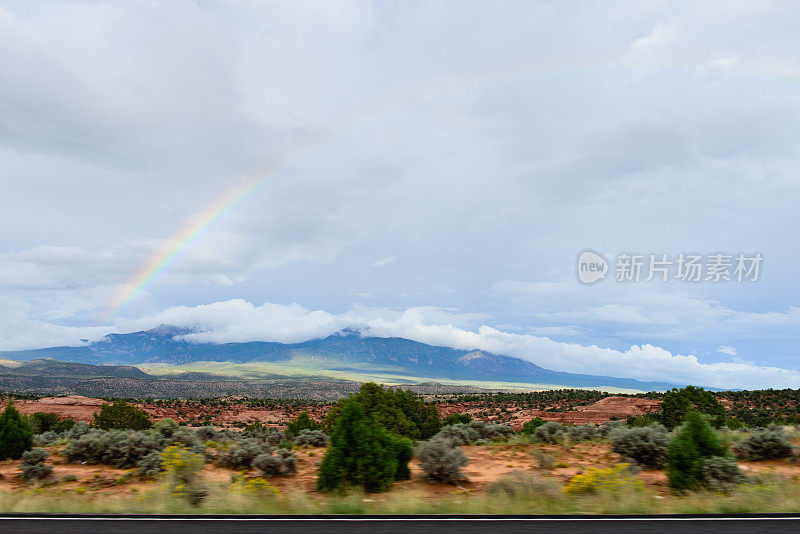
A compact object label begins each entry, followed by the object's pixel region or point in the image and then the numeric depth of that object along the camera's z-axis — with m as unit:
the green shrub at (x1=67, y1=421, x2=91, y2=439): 22.97
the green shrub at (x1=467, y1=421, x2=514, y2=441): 26.25
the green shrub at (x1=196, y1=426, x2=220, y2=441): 26.27
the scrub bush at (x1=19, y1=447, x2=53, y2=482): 15.79
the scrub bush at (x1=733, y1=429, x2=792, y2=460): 17.27
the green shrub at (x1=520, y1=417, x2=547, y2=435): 26.85
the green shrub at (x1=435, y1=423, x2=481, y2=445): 24.41
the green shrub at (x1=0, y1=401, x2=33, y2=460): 19.00
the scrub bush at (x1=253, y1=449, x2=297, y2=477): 16.50
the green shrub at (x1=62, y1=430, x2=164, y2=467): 18.36
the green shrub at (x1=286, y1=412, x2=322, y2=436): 29.09
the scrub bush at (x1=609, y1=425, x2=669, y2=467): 16.67
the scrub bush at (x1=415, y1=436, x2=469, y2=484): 15.00
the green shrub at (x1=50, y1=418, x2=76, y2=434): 32.86
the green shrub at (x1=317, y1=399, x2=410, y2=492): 13.41
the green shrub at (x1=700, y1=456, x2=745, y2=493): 12.30
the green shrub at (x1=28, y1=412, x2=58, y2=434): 33.88
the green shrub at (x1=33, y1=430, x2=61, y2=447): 23.36
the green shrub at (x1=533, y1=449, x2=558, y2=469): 17.47
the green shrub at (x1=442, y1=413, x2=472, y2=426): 33.84
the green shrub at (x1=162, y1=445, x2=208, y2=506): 10.93
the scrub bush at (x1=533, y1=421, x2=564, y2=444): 23.44
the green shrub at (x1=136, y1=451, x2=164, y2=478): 16.06
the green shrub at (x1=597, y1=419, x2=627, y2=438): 25.18
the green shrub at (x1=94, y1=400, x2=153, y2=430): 32.22
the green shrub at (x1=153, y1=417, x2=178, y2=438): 21.18
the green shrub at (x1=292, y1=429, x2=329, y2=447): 23.86
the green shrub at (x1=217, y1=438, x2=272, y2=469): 18.23
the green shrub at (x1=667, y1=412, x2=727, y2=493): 12.54
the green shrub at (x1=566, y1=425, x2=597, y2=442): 23.62
